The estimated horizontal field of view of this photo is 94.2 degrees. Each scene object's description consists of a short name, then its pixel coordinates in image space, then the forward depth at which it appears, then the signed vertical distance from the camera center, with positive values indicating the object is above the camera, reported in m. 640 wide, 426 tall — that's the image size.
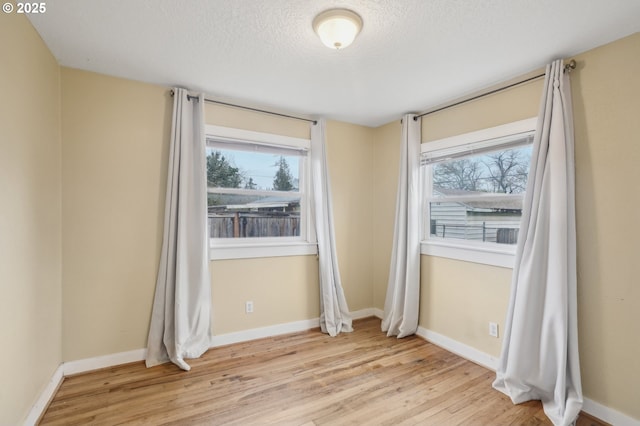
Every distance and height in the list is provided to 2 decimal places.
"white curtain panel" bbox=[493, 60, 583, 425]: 1.97 -0.48
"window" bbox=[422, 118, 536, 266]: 2.51 +0.19
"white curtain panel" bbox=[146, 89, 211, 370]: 2.61 -0.37
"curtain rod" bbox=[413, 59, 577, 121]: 2.11 +1.04
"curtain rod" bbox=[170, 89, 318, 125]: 2.76 +1.08
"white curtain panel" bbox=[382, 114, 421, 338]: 3.18 -0.30
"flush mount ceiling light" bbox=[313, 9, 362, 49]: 1.66 +1.07
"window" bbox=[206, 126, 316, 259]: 3.04 +0.20
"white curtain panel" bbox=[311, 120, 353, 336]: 3.34 -0.34
